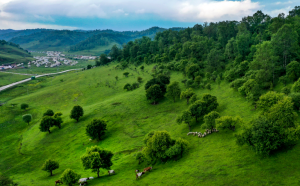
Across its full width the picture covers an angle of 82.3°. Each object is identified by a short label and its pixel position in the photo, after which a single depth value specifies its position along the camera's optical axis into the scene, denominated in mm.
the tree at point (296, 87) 53475
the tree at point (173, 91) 89812
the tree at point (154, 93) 93438
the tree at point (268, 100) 47656
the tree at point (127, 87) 126131
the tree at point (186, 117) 60859
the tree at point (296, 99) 48000
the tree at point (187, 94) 83625
